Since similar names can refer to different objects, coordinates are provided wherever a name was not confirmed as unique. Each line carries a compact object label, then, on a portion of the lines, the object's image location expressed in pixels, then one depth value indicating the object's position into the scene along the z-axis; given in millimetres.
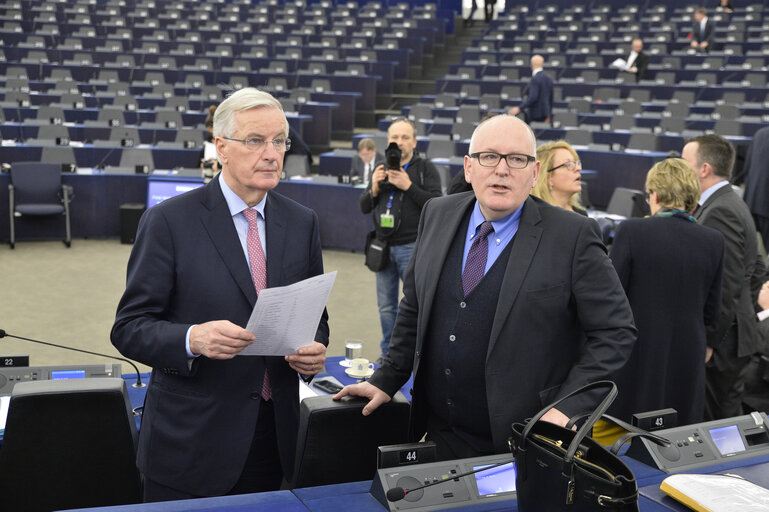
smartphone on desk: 2840
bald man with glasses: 1753
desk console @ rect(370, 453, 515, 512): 1480
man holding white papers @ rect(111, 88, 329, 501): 1836
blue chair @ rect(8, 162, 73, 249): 7703
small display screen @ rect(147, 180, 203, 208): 5992
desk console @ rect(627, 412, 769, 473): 1706
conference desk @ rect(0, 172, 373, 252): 7793
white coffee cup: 3129
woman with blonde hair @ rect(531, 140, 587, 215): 3105
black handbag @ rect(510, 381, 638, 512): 1148
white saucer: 3102
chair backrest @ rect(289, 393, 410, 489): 1725
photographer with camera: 4324
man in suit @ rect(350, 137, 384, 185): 7062
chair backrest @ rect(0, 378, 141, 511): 1918
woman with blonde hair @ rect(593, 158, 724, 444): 2980
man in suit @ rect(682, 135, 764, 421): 3227
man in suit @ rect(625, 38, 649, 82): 13492
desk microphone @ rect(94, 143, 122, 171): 8812
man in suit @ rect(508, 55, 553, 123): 10383
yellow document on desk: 1409
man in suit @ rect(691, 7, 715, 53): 14625
